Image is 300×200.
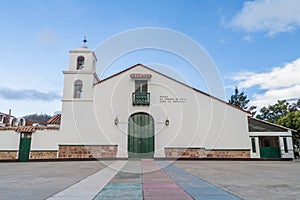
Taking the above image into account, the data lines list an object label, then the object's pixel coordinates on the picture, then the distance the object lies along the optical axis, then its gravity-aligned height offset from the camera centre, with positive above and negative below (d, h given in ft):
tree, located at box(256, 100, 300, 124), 116.10 +16.36
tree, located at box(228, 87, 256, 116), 131.64 +24.17
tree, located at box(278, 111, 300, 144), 71.31 +6.14
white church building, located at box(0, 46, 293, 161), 40.98 +3.04
